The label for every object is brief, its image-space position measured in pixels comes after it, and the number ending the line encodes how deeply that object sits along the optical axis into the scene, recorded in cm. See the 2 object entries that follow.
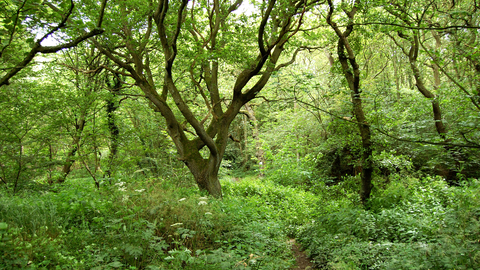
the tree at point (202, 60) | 685
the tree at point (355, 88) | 638
